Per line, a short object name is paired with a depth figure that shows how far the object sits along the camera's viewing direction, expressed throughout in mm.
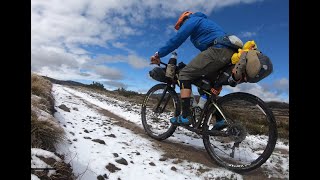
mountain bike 3646
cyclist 3604
